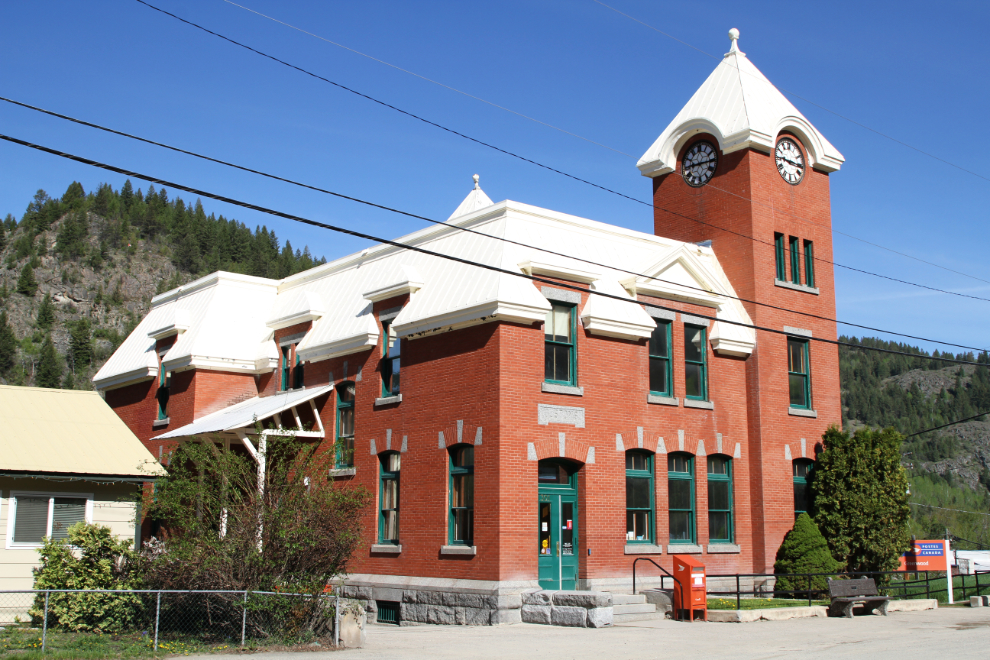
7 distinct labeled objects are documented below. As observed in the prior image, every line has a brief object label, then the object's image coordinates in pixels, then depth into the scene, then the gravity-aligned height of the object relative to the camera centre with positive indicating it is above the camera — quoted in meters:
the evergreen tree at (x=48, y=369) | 138.50 +20.48
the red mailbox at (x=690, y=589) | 19.52 -1.53
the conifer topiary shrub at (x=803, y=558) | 23.27 -1.06
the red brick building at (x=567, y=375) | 21.25 +3.50
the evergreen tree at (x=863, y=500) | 24.47 +0.37
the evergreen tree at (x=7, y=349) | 150.62 +24.70
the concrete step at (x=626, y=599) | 20.33 -1.83
